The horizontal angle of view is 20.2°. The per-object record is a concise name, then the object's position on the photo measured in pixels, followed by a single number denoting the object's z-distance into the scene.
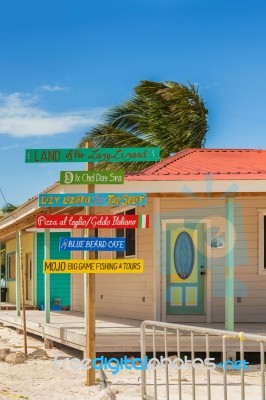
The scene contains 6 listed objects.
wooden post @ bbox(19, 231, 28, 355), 13.01
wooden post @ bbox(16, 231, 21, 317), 18.89
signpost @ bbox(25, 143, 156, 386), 9.90
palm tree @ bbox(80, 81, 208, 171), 27.45
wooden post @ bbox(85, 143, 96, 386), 10.05
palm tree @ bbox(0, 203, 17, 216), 41.19
